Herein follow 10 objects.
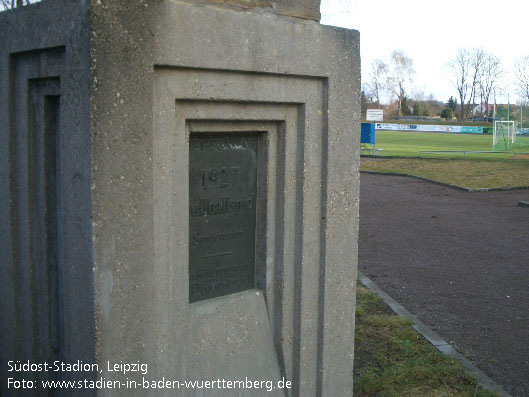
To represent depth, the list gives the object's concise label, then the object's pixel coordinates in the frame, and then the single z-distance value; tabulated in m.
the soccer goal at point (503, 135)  33.16
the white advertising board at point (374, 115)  35.47
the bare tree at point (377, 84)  93.44
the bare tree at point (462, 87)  86.50
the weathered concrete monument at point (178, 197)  2.77
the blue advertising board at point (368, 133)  29.64
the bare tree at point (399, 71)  93.81
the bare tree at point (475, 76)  84.50
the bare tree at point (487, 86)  83.30
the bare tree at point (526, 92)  55.98
